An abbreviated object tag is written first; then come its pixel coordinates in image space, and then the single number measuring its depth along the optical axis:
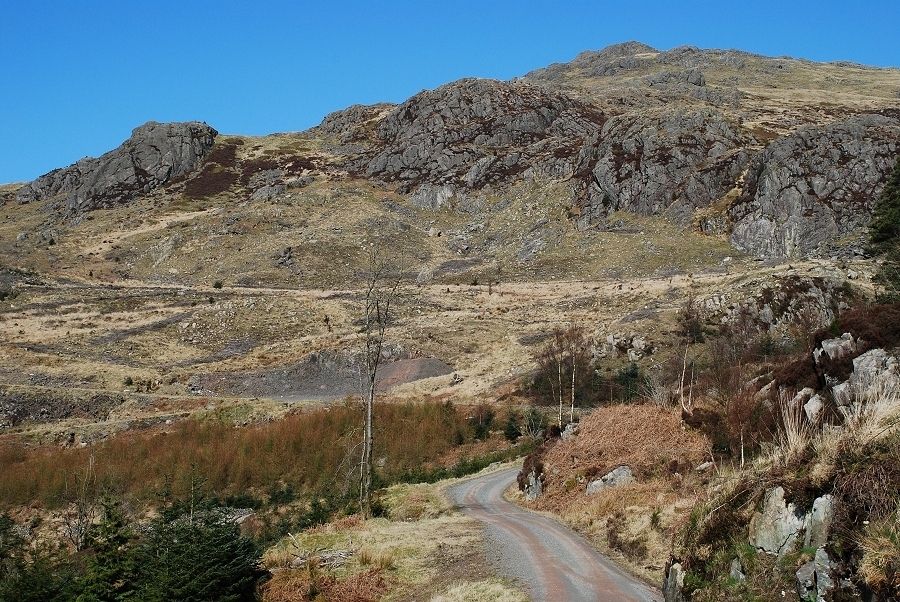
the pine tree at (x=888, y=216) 47.00
